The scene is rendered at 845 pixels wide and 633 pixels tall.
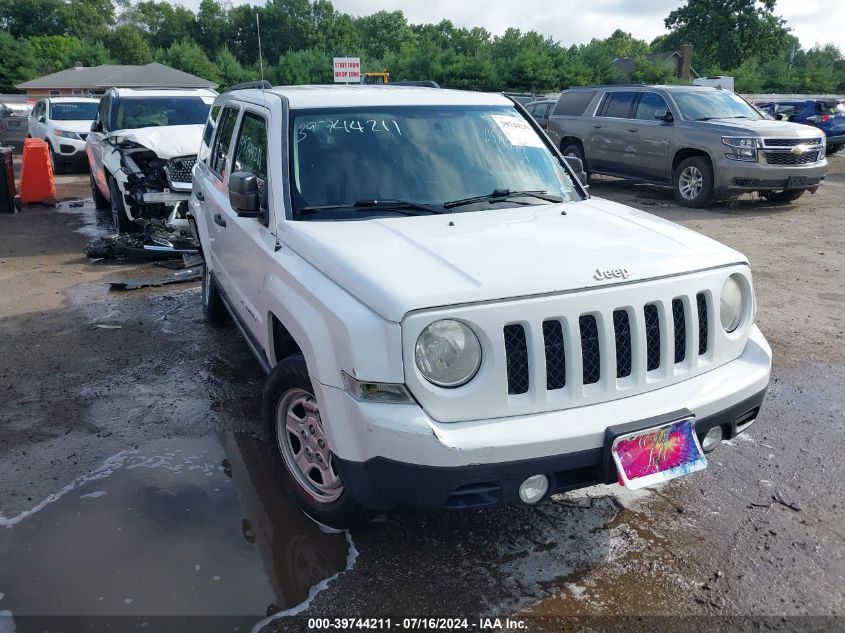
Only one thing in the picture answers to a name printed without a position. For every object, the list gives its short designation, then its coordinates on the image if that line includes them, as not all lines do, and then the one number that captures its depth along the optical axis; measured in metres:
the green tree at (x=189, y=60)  46.91
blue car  20.83
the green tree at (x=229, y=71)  46.05
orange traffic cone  13.35
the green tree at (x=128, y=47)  69.69
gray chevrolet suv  11.66
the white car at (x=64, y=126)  17.23
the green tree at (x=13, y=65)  52.03
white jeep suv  2.73
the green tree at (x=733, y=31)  68.06
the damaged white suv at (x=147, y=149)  9.19
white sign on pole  15.70
